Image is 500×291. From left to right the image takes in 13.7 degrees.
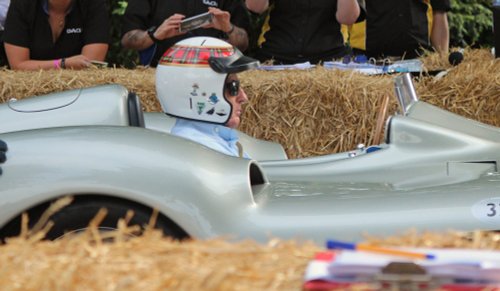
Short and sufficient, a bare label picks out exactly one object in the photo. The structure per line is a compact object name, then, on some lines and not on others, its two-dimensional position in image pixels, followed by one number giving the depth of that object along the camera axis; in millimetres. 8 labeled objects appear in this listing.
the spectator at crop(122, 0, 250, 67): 14505
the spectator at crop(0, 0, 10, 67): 15912
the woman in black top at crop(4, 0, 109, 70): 14535
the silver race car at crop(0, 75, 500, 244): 7042
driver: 9176
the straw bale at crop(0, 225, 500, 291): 4392
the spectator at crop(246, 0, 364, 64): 14919
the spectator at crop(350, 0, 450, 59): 16078
